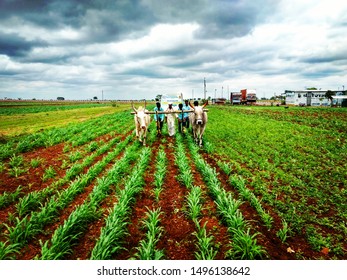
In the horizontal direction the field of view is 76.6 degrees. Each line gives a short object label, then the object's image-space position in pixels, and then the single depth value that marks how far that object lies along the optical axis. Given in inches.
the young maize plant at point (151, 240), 124.5
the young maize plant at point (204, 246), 125.0
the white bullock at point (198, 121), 392.7
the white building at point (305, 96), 2578.7
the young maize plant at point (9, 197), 193.2
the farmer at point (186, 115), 527.0
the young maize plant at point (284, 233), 147.3
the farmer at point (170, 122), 479.8
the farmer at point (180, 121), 514.8
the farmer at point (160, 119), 493.8
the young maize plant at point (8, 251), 123.8
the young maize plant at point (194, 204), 168.4
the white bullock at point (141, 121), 396.8
